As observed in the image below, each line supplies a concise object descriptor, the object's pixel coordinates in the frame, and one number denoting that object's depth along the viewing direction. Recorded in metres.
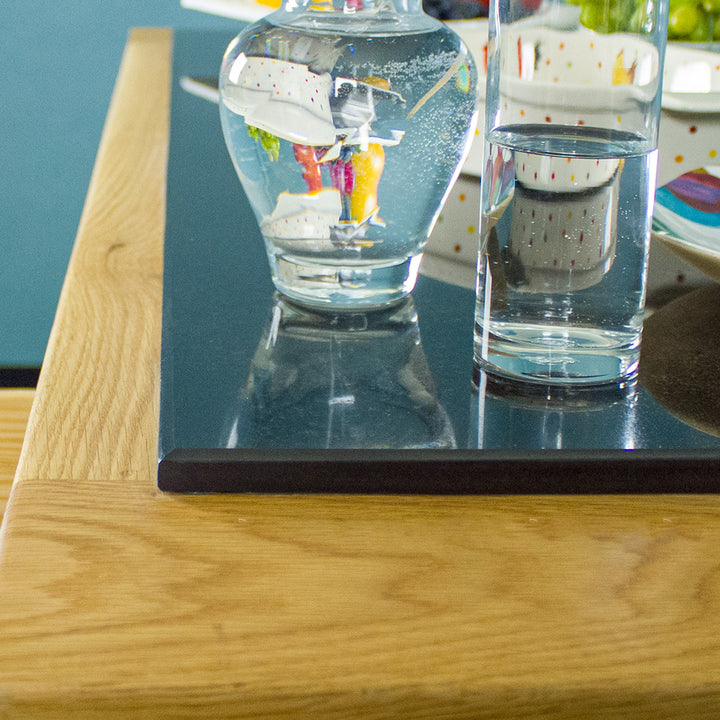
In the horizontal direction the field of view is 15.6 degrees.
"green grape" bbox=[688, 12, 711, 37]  1.64
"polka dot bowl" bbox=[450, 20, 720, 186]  1.27
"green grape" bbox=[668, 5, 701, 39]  1.62
